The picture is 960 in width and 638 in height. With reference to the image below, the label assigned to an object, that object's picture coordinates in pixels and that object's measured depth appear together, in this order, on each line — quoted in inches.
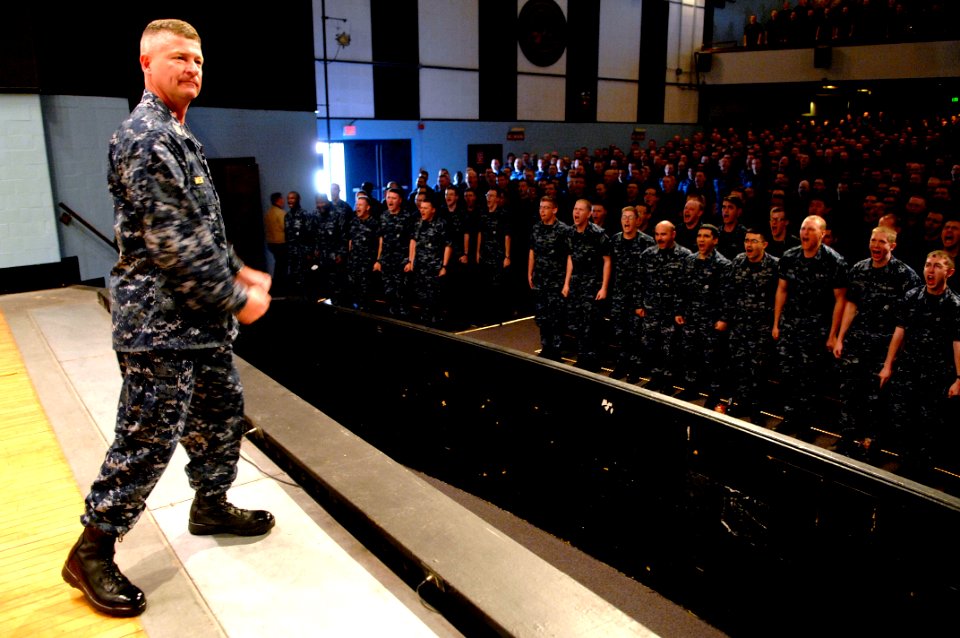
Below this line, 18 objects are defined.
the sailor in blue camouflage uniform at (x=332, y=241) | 391.5
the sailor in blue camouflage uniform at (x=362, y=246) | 368.2
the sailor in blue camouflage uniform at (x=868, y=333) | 202.7
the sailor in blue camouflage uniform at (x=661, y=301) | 254.5
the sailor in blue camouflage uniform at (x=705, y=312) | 244.8
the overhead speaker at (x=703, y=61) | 825.5
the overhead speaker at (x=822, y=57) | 712.4
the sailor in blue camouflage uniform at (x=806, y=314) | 219.3
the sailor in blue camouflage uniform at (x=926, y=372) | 186.1
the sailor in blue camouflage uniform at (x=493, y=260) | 373.1
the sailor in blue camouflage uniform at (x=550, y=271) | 292.5
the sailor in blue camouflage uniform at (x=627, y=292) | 273.6
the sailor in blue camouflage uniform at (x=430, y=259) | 339.9
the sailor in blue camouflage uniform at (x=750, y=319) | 230.7
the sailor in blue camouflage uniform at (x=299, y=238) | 396.5
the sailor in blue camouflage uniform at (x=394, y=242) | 355.6
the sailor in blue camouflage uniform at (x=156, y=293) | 74.6
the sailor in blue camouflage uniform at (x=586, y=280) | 281.9
